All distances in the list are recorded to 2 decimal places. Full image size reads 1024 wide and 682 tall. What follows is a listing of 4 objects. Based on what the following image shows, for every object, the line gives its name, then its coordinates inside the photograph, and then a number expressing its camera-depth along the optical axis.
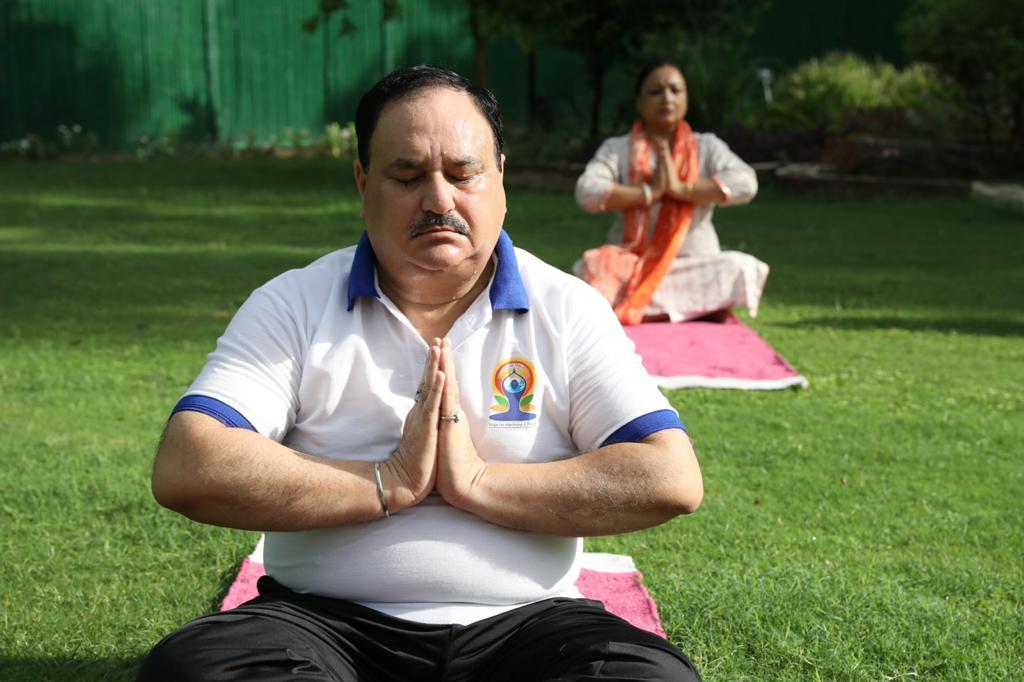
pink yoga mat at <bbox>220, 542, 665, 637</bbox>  3.44
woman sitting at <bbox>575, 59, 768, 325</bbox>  7.62
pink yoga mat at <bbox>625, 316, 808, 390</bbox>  6.11
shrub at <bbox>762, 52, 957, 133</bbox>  16.50
